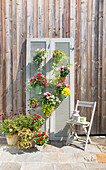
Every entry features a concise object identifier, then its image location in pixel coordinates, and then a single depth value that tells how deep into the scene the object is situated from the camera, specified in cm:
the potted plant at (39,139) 302
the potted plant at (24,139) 292
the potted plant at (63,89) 333
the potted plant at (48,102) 333
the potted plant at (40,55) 336
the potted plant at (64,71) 341
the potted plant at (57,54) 342
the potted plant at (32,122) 321
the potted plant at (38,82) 332
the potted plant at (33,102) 334
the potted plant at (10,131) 314
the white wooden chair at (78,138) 312
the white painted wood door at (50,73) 351
